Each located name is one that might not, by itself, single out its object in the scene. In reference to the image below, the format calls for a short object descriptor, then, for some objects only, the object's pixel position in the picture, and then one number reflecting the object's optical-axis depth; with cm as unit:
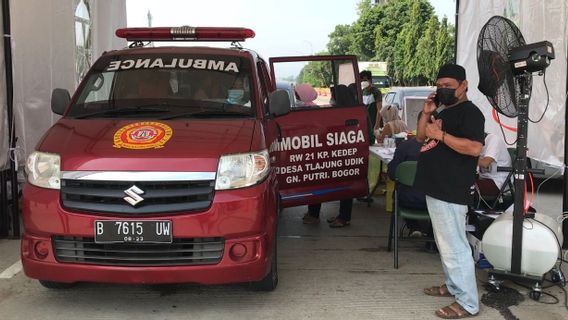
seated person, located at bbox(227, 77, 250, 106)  429
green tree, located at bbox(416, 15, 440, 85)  3641
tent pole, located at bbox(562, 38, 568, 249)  501
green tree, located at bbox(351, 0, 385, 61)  5041
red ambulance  338
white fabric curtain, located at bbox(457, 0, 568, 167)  513
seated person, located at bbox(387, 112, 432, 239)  487
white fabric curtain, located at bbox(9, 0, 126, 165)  568
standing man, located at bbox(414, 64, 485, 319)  354
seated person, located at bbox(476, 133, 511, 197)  529
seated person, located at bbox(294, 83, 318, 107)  682
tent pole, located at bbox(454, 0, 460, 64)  788
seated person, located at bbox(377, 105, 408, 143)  777
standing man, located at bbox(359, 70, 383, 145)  977
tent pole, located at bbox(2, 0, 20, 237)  530
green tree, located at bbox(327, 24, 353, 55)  6122
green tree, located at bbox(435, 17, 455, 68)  3478
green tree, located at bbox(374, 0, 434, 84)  3944
